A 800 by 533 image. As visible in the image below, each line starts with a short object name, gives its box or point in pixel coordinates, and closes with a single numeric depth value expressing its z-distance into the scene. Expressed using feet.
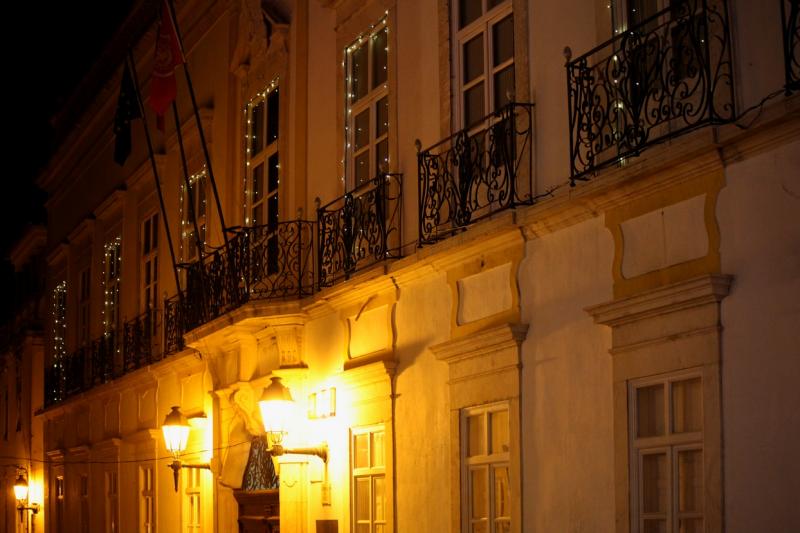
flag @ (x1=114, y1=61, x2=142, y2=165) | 57.21
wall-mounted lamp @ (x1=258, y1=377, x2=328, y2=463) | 40.65
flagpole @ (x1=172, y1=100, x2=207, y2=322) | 48.89
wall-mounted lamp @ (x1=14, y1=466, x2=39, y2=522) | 87.37
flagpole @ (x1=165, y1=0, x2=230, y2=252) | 46.49
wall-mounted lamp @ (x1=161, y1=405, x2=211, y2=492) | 50.90
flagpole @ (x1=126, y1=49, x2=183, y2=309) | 52.90
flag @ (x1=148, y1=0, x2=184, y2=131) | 51.42
